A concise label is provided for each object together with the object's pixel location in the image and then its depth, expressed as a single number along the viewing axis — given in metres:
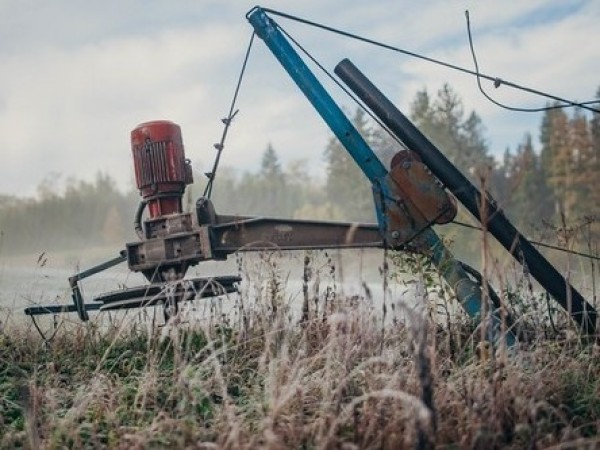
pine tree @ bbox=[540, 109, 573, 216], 38.07
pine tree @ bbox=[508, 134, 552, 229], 38.44
